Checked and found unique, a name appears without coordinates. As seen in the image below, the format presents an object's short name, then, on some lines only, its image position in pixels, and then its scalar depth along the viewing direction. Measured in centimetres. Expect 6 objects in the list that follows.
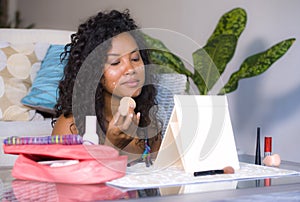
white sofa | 328
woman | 197
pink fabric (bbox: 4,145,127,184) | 174
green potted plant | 338
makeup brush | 194
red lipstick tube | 230
